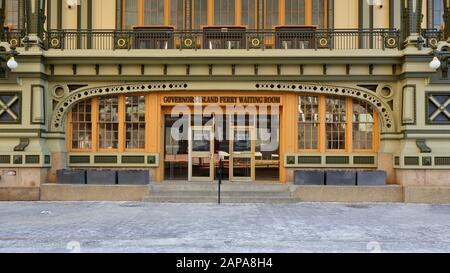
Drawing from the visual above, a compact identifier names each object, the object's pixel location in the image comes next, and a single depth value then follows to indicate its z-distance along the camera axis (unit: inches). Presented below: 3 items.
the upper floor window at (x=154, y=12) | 674.2
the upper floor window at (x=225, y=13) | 669.3
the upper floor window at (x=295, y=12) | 668.1
